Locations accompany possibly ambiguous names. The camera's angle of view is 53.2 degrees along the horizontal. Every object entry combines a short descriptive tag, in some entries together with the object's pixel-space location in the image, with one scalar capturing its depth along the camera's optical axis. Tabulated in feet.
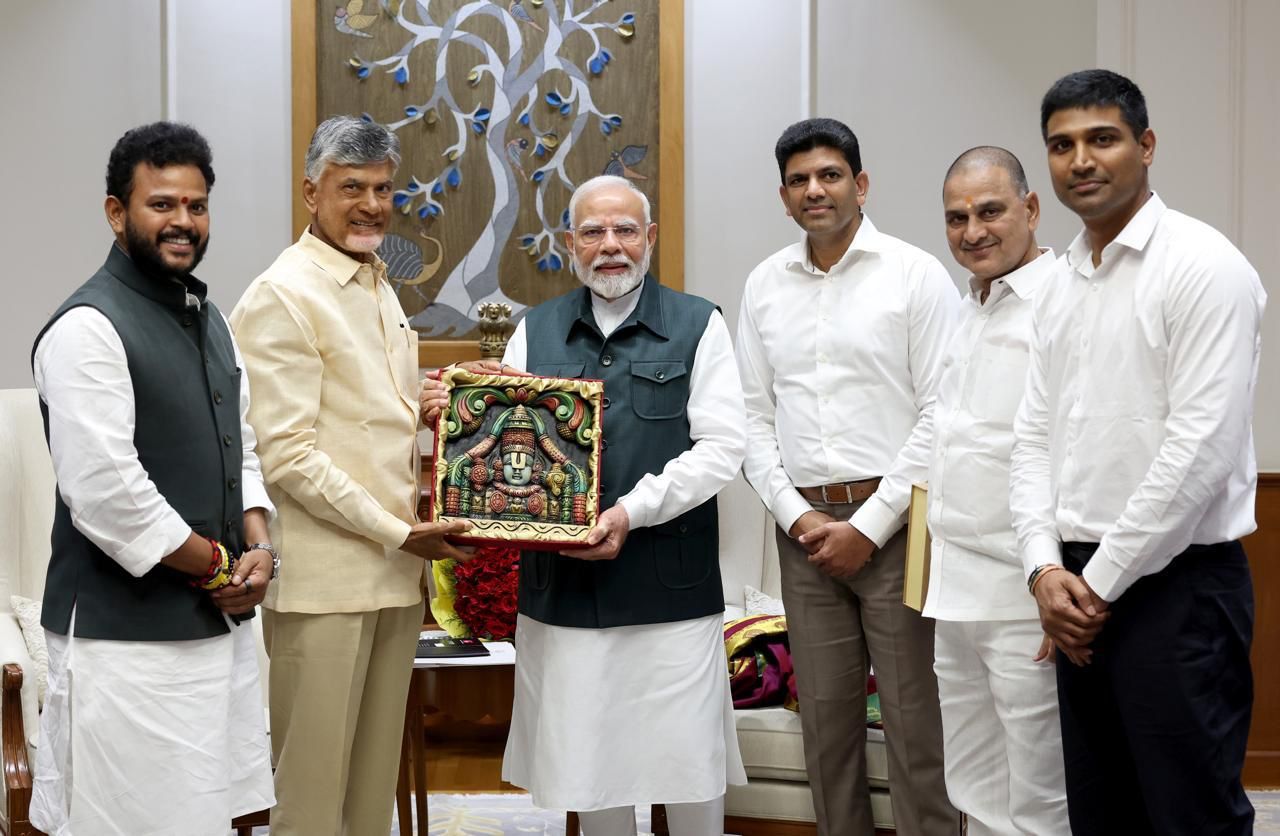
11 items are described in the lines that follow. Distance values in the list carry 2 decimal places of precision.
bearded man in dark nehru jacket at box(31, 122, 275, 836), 7.00
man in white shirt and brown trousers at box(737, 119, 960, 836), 9.79
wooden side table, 11.40
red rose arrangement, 12.16
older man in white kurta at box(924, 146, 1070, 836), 8.25
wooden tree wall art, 16.33
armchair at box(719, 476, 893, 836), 10.49
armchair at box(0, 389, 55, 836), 11.64
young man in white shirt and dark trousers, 6.82
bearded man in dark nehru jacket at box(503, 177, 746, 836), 9.25
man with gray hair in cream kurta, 8.62
